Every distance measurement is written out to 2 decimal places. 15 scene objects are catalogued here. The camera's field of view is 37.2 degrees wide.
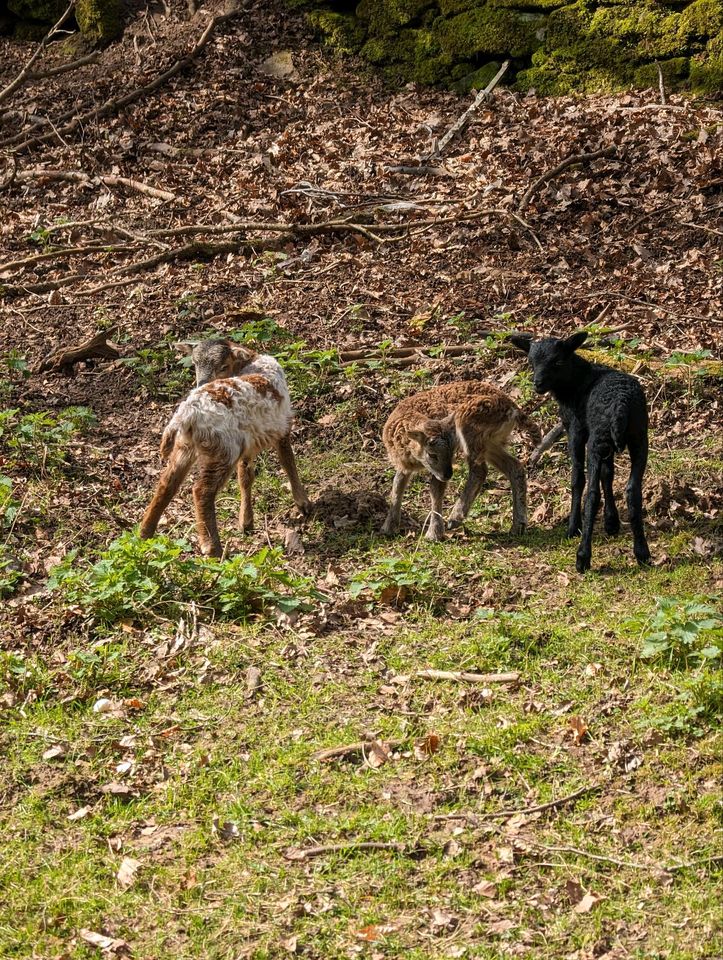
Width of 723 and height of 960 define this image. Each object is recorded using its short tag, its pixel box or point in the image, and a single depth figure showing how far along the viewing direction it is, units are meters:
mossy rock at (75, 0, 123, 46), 19.73
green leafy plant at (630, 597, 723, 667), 6.46
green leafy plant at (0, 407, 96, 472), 9.93
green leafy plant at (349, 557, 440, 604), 7.85
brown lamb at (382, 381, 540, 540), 8.81
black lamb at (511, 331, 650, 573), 7.80
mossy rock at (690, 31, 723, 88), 15.09
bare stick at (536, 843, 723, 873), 5.26
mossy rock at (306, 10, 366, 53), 18.31
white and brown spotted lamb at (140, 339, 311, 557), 8.62
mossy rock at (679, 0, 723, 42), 15.32
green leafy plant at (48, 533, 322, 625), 7.64
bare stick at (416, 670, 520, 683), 6.78
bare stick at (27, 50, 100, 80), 18.22
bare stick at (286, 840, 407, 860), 5.63
